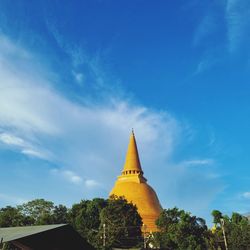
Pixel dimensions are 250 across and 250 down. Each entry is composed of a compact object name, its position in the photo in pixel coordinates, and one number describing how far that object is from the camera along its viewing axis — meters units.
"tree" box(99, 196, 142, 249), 40.28
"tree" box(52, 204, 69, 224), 44.16
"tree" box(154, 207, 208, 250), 36.78
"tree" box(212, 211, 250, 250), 36.84
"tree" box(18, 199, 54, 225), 48.09
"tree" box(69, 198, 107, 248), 41.88
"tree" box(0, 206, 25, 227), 42.12
